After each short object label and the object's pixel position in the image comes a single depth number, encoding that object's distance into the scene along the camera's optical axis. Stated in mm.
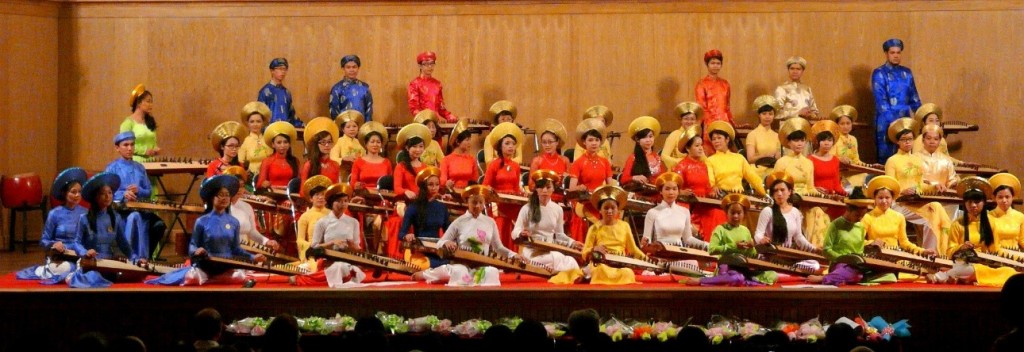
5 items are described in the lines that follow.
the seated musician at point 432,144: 12523
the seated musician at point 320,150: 11898
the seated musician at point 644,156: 11930
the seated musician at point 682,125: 12461
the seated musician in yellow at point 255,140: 12484
